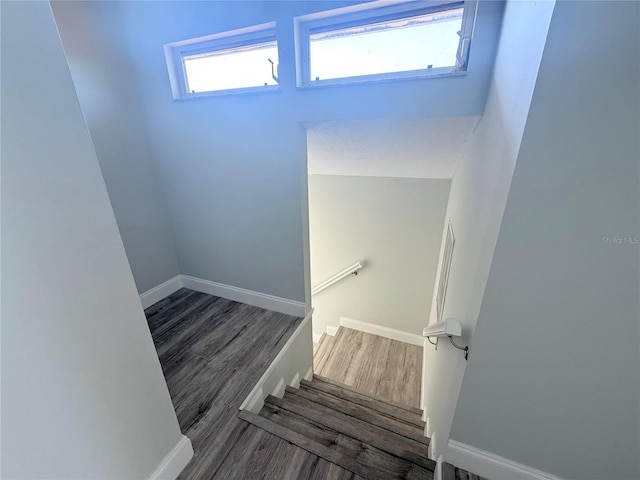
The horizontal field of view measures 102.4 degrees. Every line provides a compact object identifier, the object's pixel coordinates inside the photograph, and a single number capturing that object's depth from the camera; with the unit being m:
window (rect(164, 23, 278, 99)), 1.77
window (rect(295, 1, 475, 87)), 1.38
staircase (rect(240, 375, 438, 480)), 1.31
